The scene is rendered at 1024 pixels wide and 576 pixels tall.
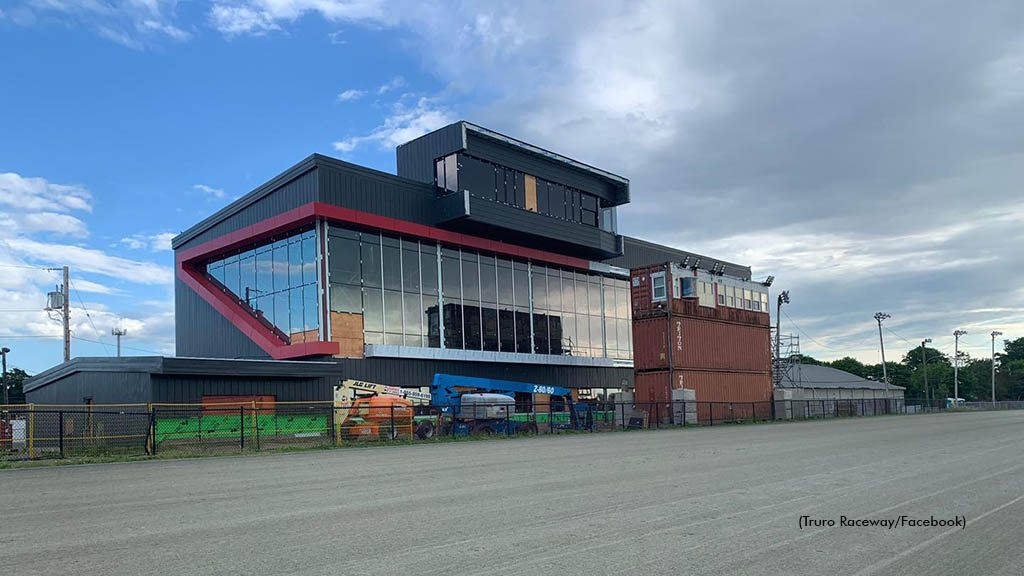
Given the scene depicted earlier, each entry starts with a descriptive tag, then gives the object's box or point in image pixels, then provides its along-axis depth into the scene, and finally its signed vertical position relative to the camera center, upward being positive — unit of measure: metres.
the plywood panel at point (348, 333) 36.44 +1.36
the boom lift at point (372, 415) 29.91 -2.01
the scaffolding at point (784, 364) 58.72 -1.25
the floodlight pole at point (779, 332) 58.47 +1.16
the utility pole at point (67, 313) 48.78 +3.67
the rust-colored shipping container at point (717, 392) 43.19 -2.39
